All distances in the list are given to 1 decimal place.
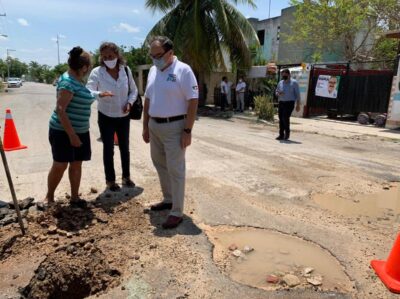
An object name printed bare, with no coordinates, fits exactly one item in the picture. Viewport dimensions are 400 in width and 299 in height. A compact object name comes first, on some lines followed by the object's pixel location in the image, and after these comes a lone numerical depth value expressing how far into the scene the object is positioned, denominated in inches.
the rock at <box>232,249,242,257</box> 139.5
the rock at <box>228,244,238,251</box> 143.3
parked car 2309.3
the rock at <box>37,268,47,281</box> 122.5
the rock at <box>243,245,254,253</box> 142.5
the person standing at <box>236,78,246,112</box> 754.8
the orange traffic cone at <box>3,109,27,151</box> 316.2
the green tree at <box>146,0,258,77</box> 704.4
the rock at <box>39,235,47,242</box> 143.0
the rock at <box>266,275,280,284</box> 122.7
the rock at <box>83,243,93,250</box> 137.3
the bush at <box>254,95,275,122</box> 592.1
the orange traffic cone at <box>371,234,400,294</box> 120.5
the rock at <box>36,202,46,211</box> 169.6
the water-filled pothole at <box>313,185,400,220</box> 185.2
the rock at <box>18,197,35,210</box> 171.8
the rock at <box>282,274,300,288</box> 120.9
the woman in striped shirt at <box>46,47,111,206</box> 157.9
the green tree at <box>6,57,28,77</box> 4953.3
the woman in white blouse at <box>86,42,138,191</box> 188.4
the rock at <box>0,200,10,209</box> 172.1
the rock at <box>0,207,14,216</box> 164.7
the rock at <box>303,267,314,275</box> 127.9
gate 584.6
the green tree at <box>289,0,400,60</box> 893.8
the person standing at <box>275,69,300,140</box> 384.8
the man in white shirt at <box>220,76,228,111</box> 780.0
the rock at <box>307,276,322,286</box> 122.0
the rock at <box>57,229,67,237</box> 147.8
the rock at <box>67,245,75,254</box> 134.4
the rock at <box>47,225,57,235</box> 147.5
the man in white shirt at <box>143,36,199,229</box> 150.4
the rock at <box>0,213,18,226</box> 156.6
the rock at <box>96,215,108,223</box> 162.5
